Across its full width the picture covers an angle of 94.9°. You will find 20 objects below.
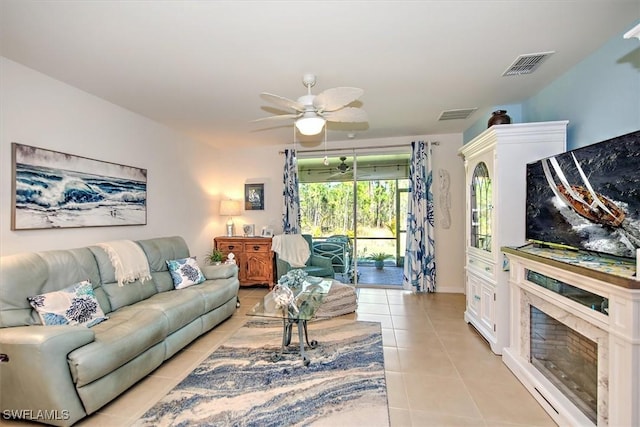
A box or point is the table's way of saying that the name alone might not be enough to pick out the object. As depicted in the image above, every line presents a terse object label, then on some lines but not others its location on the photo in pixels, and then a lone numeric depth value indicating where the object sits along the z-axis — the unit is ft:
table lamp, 17.95
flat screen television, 5.50
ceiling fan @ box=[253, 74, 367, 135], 7.23
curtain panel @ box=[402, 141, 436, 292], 16.30
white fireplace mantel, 4.63
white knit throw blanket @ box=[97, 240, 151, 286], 9.63
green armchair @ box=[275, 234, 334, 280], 15.70
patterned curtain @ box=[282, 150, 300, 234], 17.94
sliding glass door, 18.02
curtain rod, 16.90
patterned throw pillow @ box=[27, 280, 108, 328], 7.04
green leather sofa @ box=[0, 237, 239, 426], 5.88
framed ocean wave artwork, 8.24
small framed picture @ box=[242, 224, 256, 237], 18.56
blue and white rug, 6.44
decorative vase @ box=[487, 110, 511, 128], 9.91
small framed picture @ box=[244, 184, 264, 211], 18.90
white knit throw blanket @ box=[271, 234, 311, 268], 16.03
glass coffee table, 8.71
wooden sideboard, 16.89
